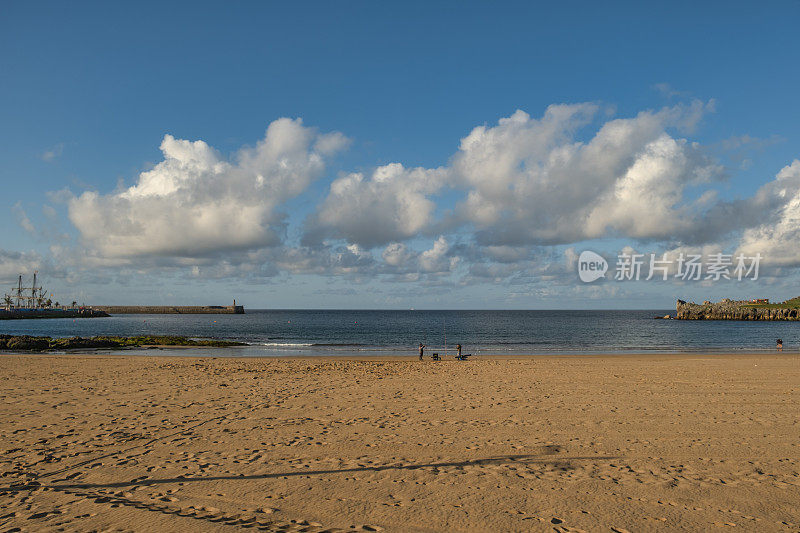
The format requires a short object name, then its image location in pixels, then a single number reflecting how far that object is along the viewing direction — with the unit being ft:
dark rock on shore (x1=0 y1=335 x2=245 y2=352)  139.13
